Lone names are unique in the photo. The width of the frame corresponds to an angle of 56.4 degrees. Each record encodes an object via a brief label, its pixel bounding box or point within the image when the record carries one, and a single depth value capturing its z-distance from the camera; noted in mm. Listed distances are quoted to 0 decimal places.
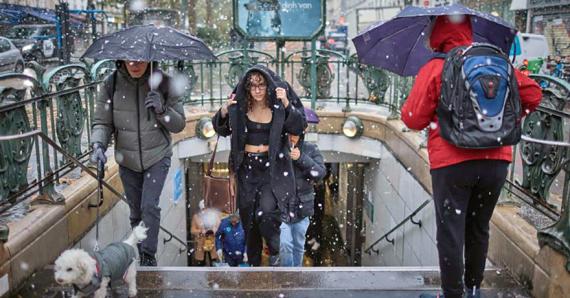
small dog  3193
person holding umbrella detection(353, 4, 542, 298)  2730
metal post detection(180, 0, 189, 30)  16472
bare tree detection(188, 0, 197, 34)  24000
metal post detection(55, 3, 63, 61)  13511
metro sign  9719
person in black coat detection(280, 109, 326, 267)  4926
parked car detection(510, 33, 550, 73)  19766
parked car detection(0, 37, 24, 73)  14805
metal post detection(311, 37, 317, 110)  10000
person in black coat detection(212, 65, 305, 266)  4246
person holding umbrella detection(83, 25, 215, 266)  4273
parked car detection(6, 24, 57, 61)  17750
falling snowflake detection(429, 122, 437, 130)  2997
